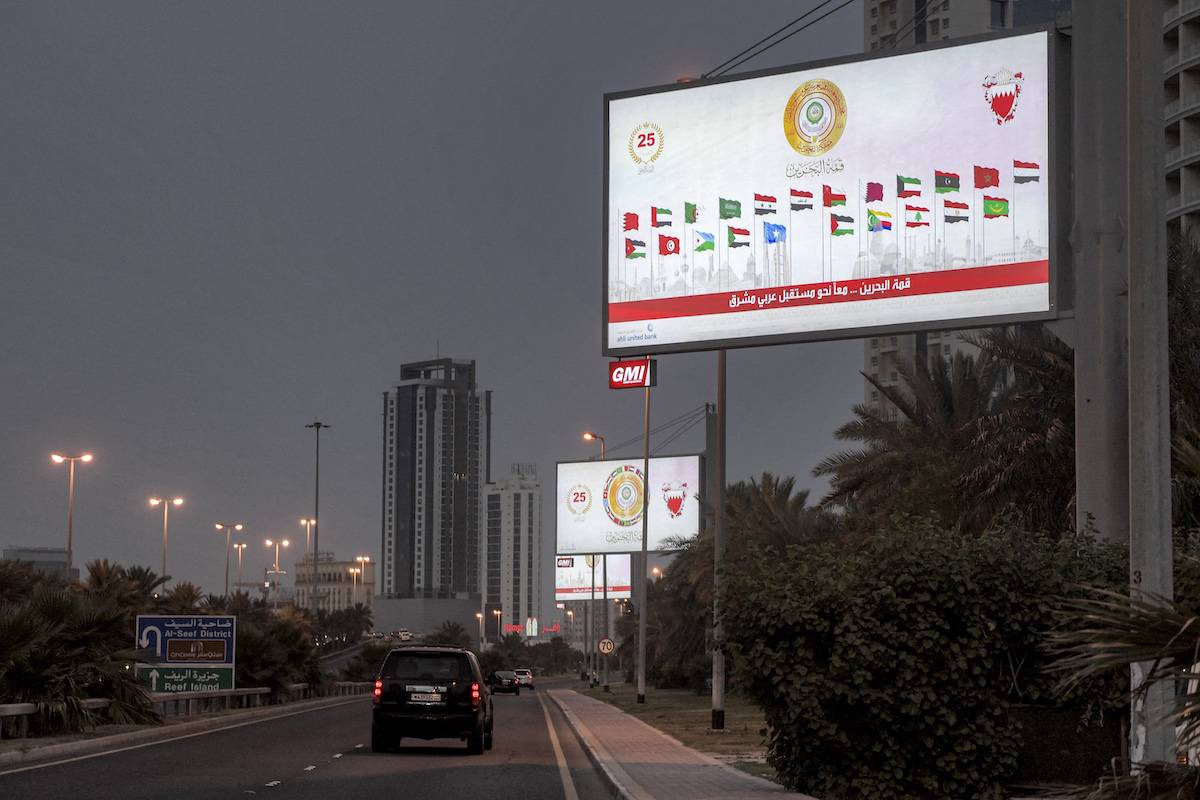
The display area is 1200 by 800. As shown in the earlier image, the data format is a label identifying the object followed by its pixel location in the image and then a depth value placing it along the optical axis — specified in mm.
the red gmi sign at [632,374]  57125
